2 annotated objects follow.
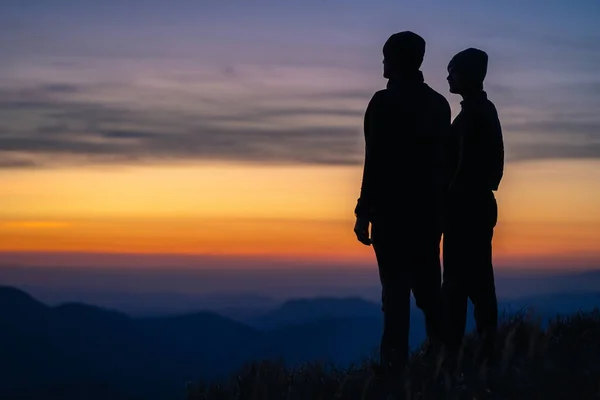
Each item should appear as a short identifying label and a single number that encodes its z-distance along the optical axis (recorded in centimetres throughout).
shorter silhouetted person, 769
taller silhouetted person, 730
